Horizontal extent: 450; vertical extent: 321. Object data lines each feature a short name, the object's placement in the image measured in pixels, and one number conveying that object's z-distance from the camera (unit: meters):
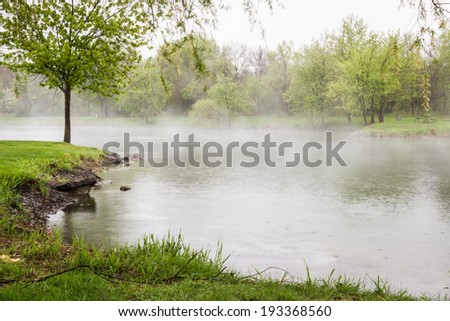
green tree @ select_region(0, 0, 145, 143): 22.34
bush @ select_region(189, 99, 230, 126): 66.62
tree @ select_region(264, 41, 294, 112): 71.50
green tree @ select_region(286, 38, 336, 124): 61.75
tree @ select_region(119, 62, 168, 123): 74.69
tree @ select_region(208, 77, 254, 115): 66.94
